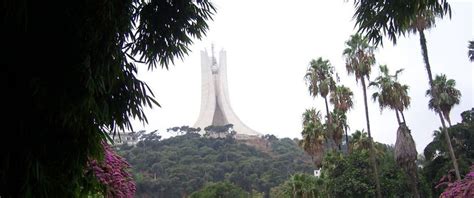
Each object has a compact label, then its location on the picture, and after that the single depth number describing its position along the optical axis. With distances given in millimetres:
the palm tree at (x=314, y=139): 28656
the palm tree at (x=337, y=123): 28078
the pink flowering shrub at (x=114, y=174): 8102
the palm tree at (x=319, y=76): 27766
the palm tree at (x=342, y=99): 28036
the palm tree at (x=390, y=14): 6887
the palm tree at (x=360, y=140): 28703
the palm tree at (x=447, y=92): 26172
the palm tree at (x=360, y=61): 22922
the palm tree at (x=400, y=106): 21547
